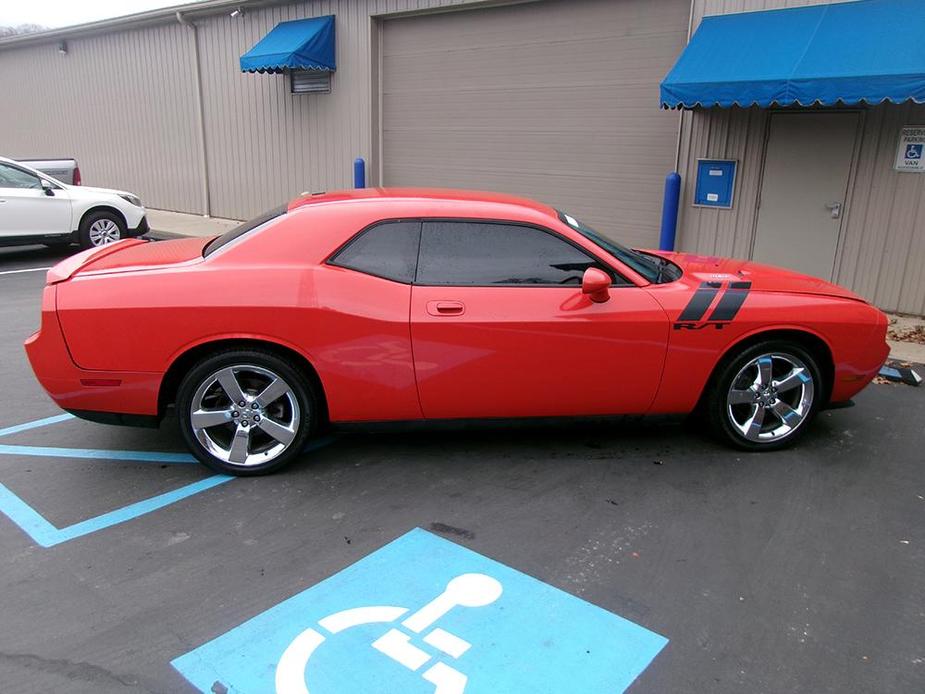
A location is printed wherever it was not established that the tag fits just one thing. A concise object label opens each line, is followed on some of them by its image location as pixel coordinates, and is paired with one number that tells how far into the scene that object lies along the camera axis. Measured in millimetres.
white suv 10375
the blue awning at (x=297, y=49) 12211
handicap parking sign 7648
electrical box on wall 8938
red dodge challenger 3959
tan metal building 8359
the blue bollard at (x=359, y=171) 12507
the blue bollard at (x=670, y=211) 9052
